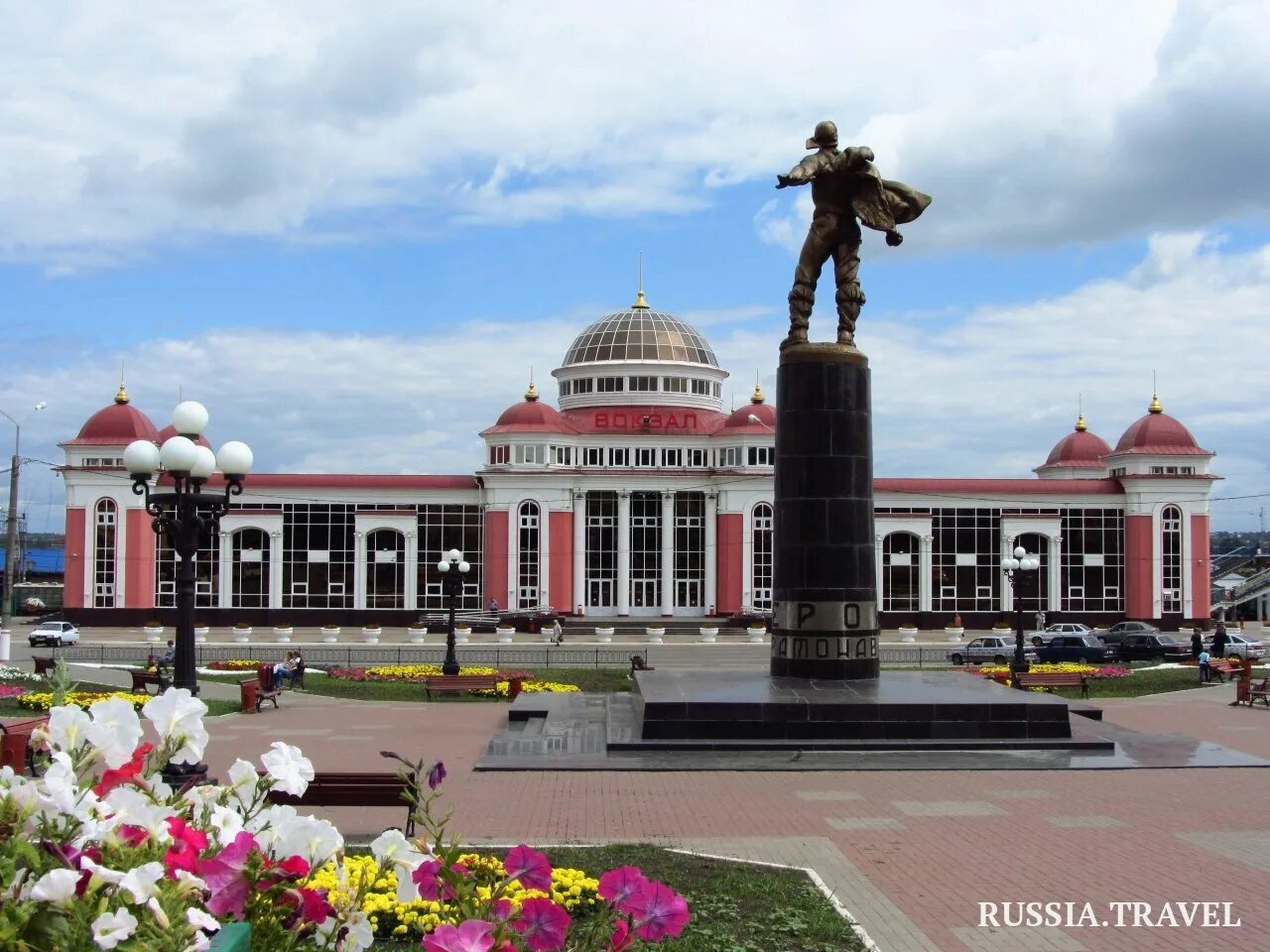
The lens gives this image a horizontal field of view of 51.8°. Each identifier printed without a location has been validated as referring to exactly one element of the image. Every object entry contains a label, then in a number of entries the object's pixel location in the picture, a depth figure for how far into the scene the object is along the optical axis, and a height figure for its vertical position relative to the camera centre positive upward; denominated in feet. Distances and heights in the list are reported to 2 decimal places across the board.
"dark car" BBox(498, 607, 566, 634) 182.09 -9.91
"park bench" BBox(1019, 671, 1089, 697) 93.66 -9.46
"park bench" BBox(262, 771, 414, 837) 40.34 -7.50
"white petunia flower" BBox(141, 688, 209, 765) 12.86 -1.70
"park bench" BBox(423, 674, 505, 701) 89.30 -9.20
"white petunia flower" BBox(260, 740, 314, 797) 12.60 -2.16
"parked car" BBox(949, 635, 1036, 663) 128.88 -10.33
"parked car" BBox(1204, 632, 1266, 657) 139.54 -10.65
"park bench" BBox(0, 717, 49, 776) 38.88 -6.25
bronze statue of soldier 66.64 +17.24
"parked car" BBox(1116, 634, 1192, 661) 137.18 -10.57
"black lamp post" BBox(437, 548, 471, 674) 100.48 -2.25
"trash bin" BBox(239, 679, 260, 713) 78.59 -8.86
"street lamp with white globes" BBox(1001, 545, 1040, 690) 104.21 -2.30
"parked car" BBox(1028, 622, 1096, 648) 137.48 -9.37
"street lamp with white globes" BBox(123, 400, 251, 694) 48.52 +2.19
